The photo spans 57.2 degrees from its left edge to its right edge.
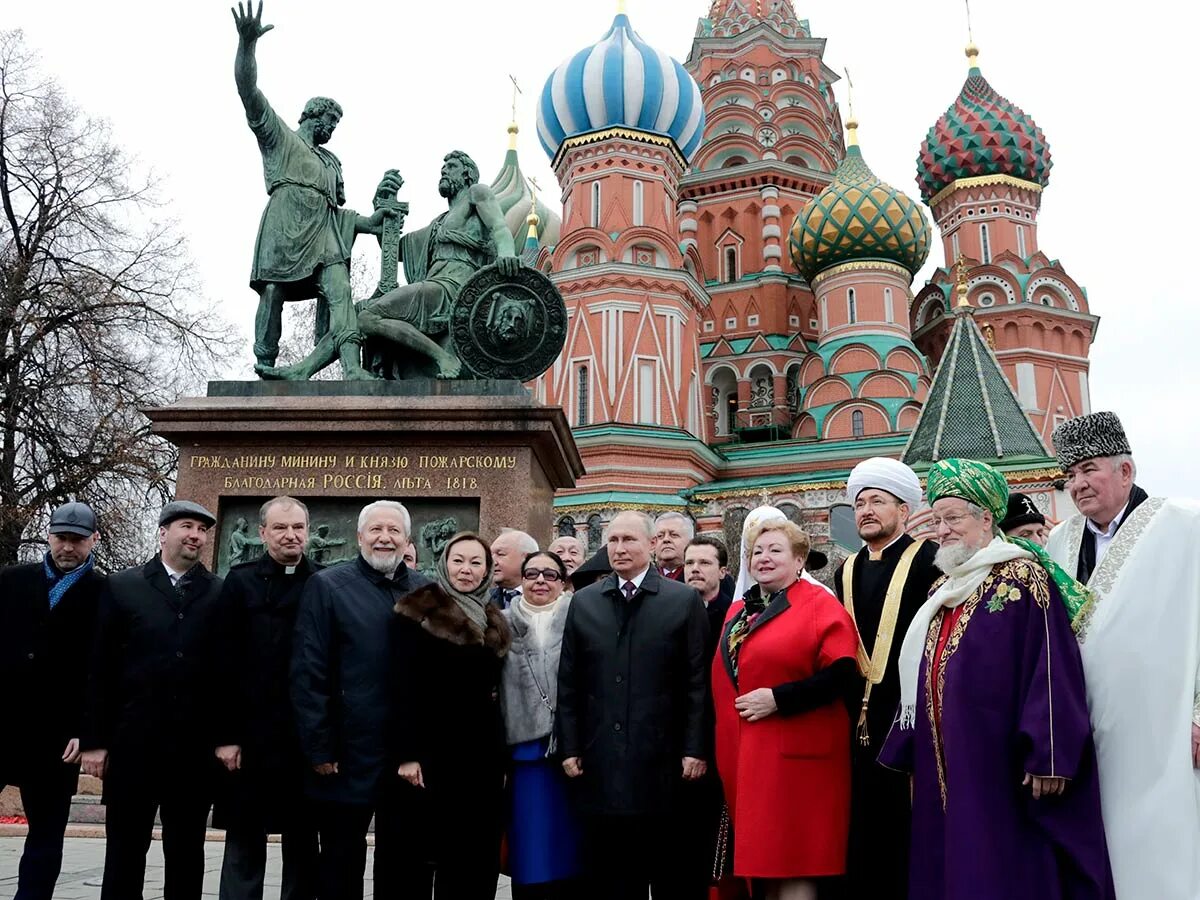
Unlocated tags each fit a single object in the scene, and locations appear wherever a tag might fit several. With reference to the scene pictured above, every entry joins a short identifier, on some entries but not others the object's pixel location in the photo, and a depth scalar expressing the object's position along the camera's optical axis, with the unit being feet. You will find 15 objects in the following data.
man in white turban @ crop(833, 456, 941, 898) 12.19
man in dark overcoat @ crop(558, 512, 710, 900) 12.73
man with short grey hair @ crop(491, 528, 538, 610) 15.88
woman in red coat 11.75
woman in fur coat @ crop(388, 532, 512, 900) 12.84
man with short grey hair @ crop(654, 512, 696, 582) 17.52
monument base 24.11
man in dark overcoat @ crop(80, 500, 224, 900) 13.30
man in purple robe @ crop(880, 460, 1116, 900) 10.24
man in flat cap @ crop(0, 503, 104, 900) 14.03
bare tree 46.14
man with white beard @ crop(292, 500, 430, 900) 12.86
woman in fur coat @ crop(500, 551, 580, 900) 13.29
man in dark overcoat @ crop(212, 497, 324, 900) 13.34
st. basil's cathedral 87.45
